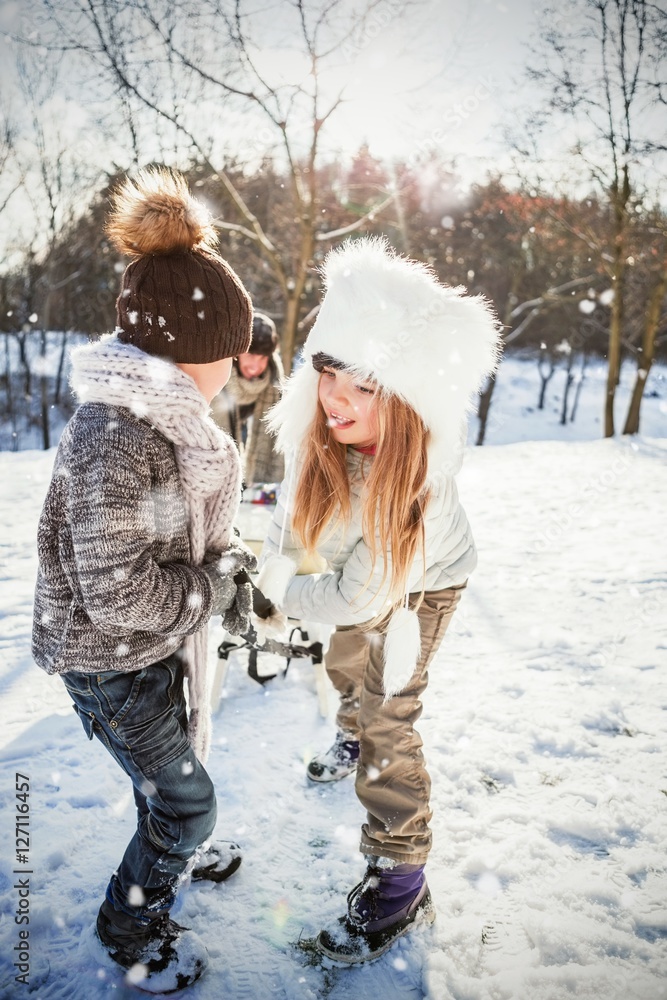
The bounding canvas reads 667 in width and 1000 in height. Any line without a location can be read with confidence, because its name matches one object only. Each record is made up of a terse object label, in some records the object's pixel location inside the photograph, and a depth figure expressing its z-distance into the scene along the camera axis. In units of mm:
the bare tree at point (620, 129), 7574
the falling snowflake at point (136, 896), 1510
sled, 2824
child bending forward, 1540
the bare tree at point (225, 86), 4945
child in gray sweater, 1218
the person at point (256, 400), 4043
